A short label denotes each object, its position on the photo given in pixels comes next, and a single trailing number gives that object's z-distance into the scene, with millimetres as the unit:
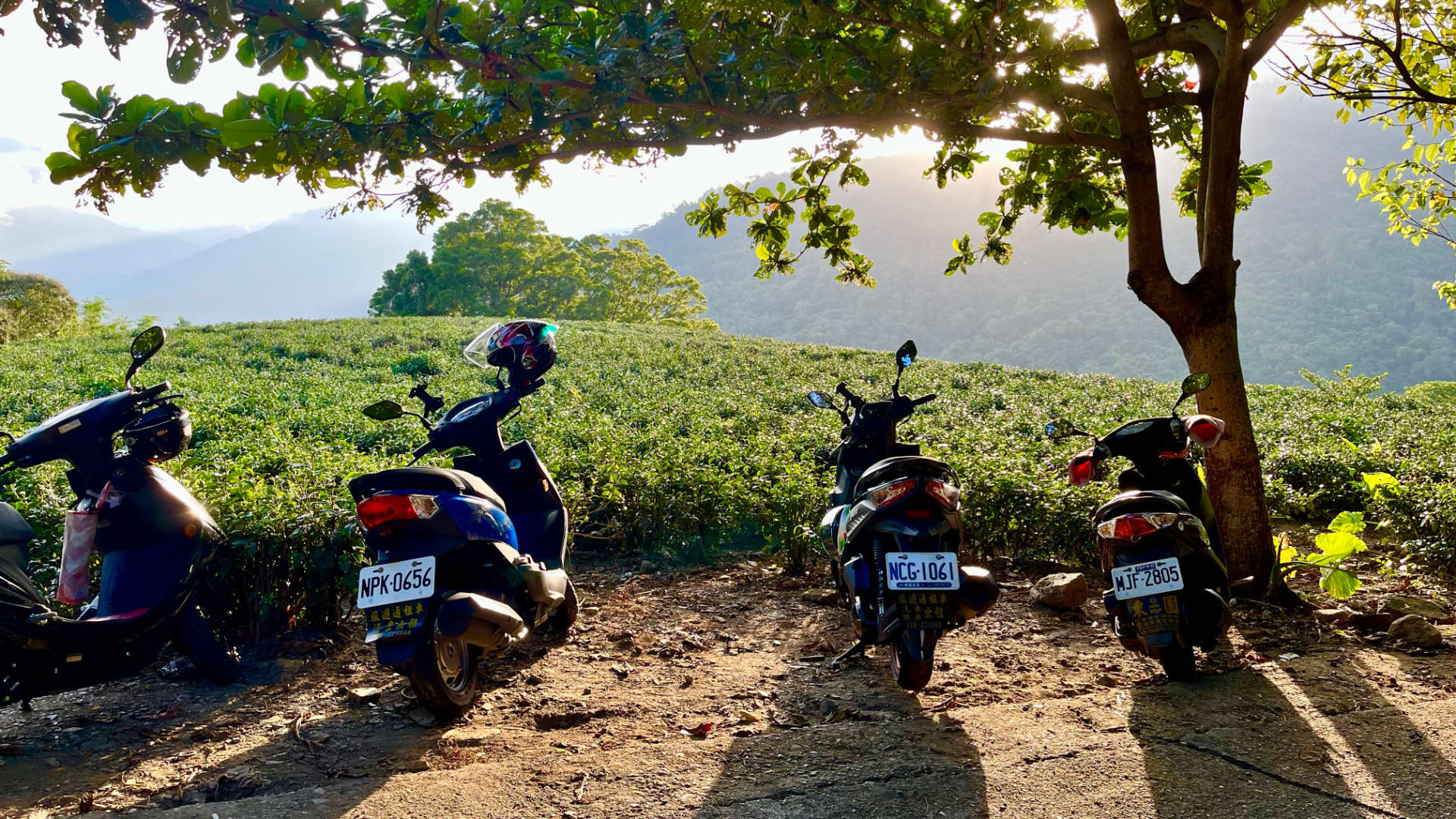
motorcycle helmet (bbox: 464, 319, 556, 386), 4691
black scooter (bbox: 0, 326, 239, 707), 3273
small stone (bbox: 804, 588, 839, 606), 5434
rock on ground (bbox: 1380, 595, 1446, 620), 4617
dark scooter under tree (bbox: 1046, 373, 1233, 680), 3645
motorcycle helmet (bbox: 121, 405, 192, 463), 3727
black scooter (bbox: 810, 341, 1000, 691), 3533
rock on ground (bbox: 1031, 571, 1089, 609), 5117
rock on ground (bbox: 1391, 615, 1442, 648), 4289
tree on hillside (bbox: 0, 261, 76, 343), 35312
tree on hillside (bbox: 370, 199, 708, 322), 46219
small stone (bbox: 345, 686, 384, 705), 3805
